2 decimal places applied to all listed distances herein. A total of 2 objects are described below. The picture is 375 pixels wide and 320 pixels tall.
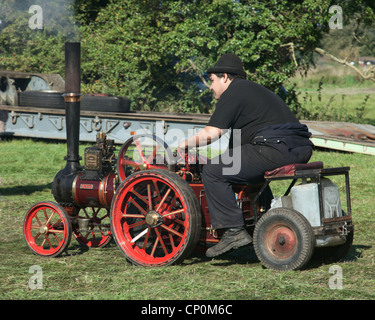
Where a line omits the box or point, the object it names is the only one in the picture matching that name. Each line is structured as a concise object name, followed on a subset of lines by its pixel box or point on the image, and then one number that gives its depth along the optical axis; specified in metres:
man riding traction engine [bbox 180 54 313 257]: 9.59
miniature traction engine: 9.34
